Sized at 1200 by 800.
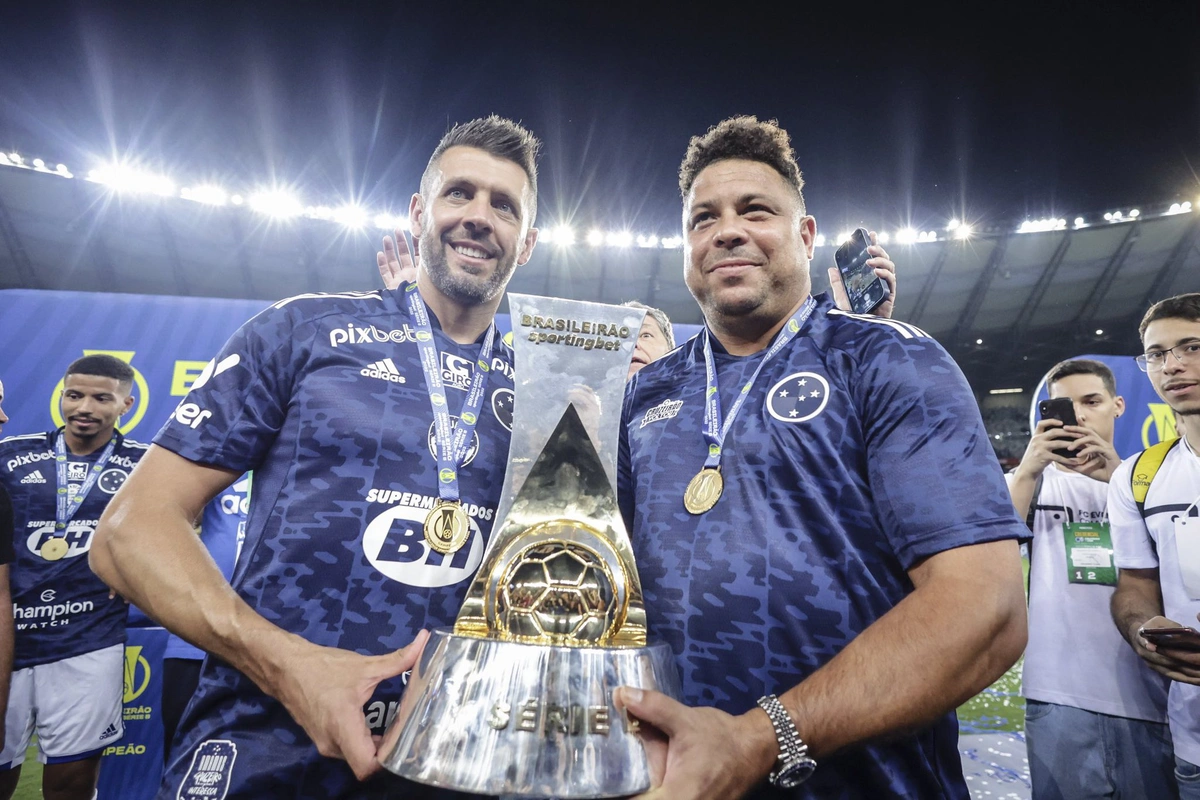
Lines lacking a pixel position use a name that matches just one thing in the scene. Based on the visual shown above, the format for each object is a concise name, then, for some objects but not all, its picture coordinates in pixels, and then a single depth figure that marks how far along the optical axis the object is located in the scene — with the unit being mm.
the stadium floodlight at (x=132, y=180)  13453
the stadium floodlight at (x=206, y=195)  13578
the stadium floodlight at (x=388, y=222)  14875
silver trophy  908
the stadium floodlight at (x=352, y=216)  14812
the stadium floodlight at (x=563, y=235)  15552
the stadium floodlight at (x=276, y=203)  14016
